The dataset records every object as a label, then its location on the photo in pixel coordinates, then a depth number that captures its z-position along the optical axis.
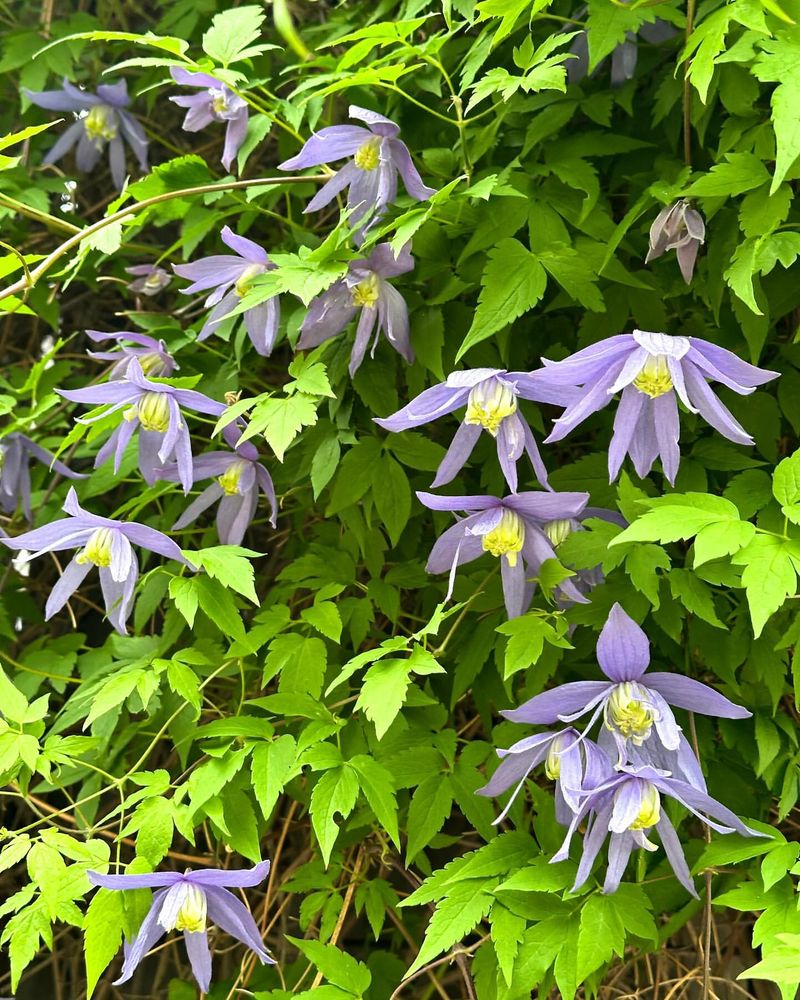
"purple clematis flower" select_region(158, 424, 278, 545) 1.22
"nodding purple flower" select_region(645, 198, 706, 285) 1.05
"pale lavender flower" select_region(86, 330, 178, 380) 1.28
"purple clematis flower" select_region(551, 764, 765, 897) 0.88
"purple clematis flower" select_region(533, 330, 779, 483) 0.90
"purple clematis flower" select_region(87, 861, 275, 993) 0.97
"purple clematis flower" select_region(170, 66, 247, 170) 1.27
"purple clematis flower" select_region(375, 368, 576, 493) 0.97
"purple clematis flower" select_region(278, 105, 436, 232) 1.14
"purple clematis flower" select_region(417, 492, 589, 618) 0.98
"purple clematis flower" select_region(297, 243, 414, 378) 1.12
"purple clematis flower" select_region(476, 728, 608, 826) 0.92
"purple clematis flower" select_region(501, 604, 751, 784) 0.90
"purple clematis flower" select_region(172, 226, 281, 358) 1.21
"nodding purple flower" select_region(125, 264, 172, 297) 1.48
